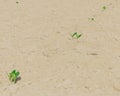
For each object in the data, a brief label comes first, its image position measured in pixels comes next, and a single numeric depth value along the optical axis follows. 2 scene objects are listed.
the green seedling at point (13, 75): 5.08
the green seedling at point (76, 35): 7.18
